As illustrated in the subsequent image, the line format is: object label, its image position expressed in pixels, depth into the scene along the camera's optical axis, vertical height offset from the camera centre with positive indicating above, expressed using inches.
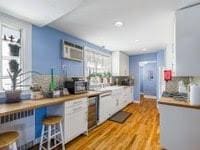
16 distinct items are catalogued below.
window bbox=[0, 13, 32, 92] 89.9 +21.1
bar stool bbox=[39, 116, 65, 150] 88.6 -37.7
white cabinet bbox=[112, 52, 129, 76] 231.5 +20.6
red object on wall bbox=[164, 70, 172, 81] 115.4 +0.5
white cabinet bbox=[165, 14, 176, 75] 109.5 +41.9
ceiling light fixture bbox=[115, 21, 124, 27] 110.8 +42.1
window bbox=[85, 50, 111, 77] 173.0 +19.1
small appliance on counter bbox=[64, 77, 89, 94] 123.7 -8.0
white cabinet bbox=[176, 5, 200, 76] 85.0 +21.2
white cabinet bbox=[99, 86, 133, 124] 146.2 -32.6
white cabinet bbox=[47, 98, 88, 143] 98.8 -30.0
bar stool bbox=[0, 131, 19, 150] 59.6 -27.8
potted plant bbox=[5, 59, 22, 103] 84.7 -2.8
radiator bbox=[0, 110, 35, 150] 84.1 -31.5
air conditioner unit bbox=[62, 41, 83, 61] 132.6 +24.8
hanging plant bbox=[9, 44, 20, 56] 95.0 +18.6
